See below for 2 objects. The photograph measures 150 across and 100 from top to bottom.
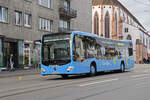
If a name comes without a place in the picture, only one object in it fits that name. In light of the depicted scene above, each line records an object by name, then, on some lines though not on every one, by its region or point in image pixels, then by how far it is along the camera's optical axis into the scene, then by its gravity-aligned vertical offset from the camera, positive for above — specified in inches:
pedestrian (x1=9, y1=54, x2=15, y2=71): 1035.8 -14.1
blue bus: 635.5 +11.2
